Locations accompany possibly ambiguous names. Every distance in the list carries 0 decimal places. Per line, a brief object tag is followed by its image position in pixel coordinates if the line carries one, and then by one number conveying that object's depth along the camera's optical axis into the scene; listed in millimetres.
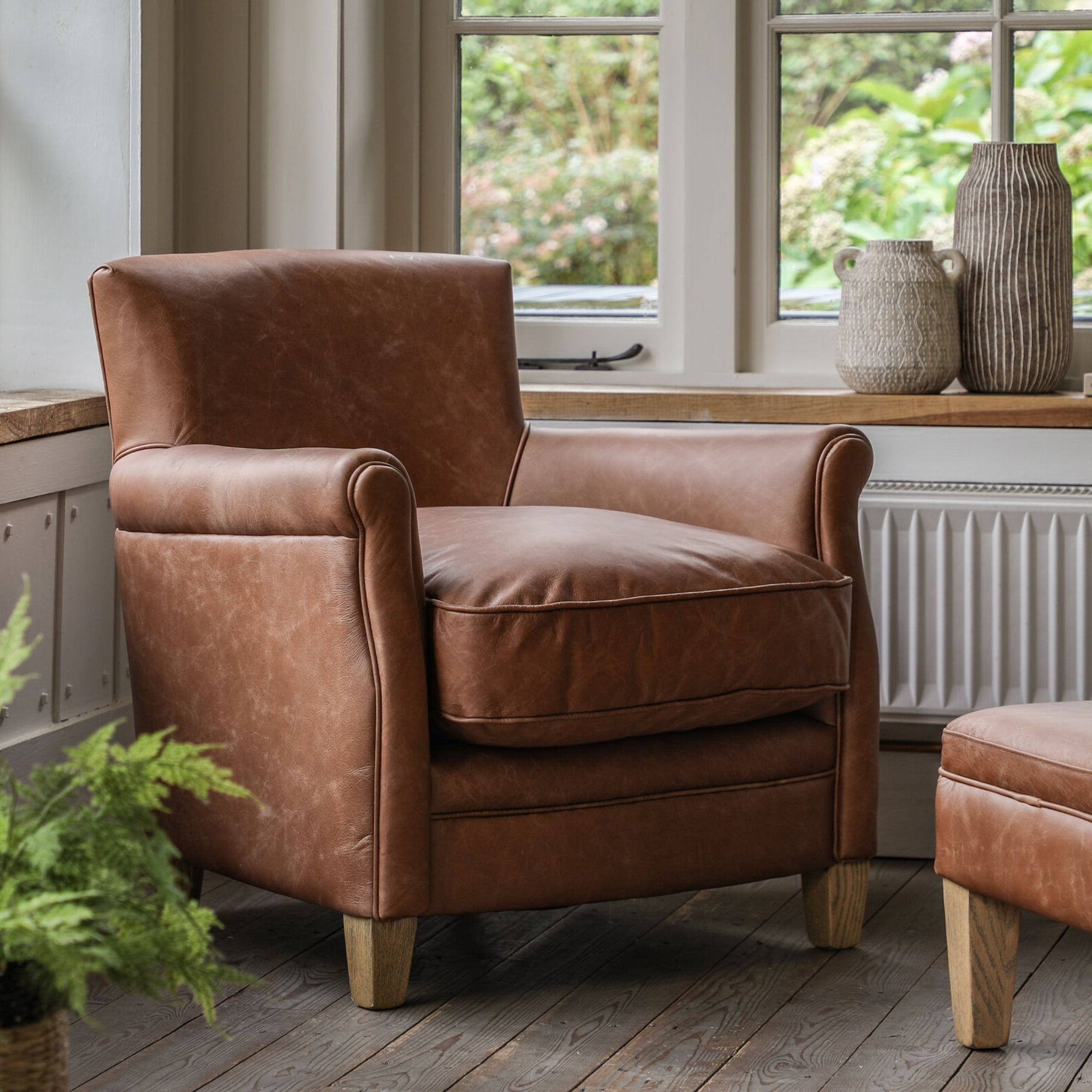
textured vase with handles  4809
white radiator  4758
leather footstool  2848
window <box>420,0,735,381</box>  5512
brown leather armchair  3285
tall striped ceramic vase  4863
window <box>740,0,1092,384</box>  5285
